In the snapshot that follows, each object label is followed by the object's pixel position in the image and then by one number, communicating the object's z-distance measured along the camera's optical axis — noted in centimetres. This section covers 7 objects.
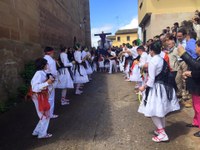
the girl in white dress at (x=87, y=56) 765
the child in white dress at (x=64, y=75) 517
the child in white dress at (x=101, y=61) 1215
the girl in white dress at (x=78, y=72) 605
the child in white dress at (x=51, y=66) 379
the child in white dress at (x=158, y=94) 289
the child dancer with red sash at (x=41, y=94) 311
